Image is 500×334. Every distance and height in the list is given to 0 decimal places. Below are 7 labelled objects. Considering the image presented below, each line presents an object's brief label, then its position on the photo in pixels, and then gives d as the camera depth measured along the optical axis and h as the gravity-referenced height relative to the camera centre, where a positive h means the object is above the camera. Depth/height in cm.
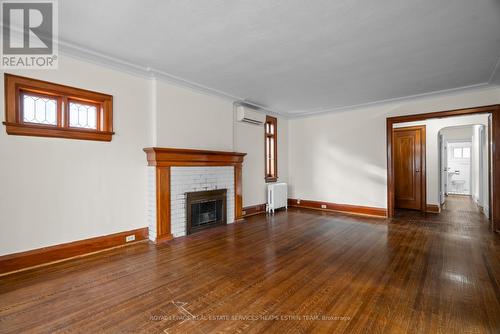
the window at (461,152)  913 +53
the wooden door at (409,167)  618 -2
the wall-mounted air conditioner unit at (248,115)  537 +118
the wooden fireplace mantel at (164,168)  376 -2
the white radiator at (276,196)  607 -76
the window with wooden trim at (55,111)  268 +72
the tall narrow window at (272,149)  647 +48
